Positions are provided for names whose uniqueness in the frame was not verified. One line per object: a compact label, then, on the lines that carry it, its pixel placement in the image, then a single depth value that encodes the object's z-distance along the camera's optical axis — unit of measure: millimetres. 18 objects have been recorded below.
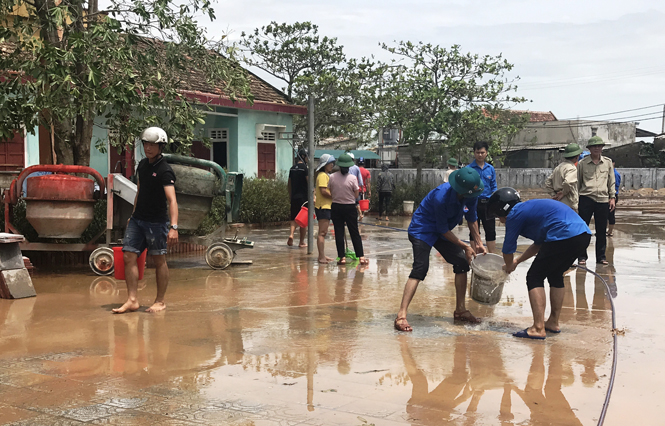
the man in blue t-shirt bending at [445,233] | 6318
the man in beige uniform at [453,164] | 15941
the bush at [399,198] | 23828
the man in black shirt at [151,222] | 7164
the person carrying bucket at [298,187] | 13039
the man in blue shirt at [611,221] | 13981
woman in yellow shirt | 10883
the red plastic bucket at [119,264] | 7754
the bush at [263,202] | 17219
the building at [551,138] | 43719
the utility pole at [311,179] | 11586
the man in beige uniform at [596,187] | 10453
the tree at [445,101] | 24766
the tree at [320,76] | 29953
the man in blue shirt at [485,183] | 9734
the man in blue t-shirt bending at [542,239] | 6141
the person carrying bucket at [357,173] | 13523
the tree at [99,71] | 8656
